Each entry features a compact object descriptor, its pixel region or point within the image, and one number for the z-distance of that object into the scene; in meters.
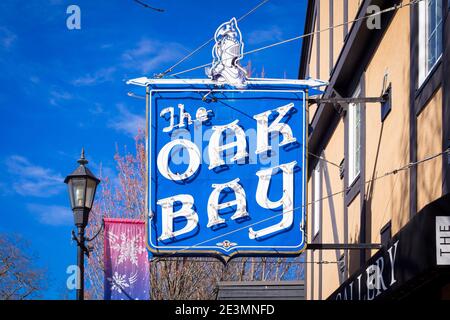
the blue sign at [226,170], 12.98
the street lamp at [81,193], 13.55
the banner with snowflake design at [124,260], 14.30
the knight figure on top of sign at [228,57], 13.55
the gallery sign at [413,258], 8.10
